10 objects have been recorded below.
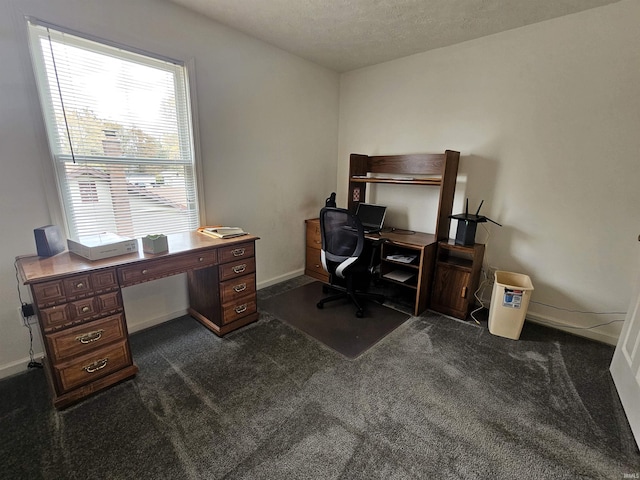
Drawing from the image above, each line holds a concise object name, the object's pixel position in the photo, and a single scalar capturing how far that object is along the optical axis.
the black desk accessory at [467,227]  2.58
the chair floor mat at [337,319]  2.30
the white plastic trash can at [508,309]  2.28
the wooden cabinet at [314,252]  3.53
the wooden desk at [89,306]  1.52
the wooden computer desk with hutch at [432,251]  2.63
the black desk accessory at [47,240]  1.72
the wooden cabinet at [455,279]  2.59
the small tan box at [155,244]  1.88
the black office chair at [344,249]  2.46
